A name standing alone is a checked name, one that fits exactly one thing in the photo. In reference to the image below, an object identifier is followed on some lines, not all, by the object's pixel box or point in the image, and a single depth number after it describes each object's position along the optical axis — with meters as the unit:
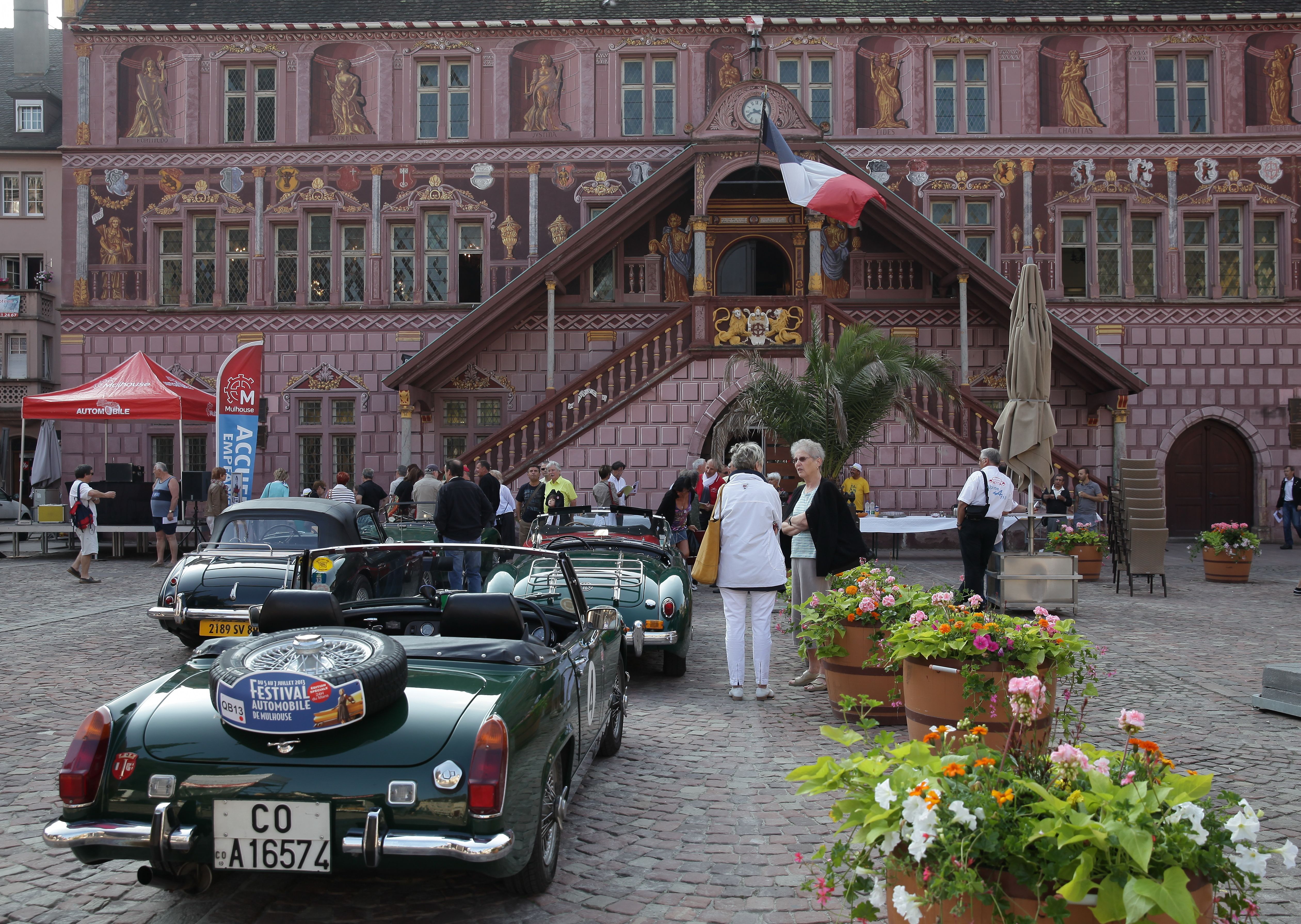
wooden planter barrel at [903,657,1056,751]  5.57
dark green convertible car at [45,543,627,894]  3.60
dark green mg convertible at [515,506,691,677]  8.73
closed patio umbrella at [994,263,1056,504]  12.47
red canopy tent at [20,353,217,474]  19.53
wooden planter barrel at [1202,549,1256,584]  16.28
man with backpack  16.08
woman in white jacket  8.01
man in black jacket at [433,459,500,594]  12.88
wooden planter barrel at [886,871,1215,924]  2.67
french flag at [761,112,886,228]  19.84
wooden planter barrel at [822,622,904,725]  7.16
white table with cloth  16.48
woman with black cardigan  8.51
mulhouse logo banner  17.20
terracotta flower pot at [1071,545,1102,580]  16.48
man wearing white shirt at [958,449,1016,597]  11.34
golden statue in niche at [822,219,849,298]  23.77
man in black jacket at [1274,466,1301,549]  23.64
